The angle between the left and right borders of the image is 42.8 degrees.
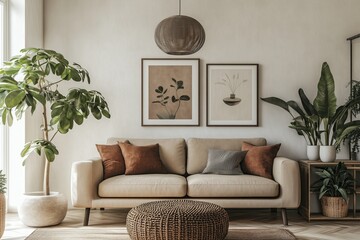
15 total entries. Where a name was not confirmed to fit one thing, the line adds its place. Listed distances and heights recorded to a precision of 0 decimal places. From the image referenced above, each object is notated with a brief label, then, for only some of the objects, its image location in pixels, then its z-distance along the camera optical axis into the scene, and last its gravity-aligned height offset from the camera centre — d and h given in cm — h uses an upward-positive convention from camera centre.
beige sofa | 456 -76
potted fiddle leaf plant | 423 +6
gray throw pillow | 491 -53
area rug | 407 -111
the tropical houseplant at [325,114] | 505 +0
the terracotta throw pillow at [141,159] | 492 -49
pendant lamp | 350 +61
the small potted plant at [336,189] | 485 -79
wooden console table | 486 -80
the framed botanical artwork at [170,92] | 555 +26
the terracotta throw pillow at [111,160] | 491 -50
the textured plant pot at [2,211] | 388 -84
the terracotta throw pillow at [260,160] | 490 -50
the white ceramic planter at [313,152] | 517 -43
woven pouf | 342 -83
